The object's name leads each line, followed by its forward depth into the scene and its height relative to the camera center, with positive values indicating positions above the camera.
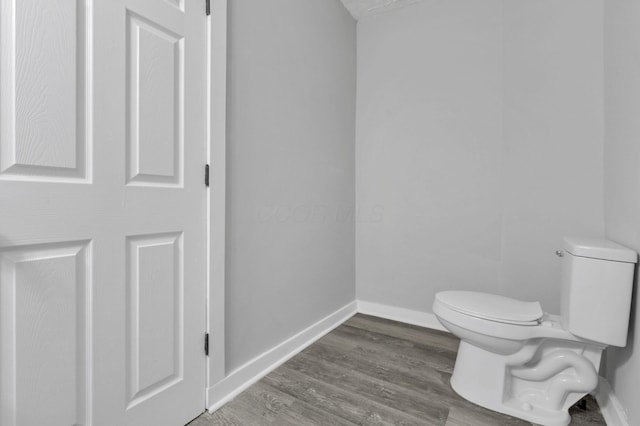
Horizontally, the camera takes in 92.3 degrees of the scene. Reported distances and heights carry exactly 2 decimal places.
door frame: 1.32 +0.11
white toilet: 1.27 -0.55
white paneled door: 0.82 +0.00
